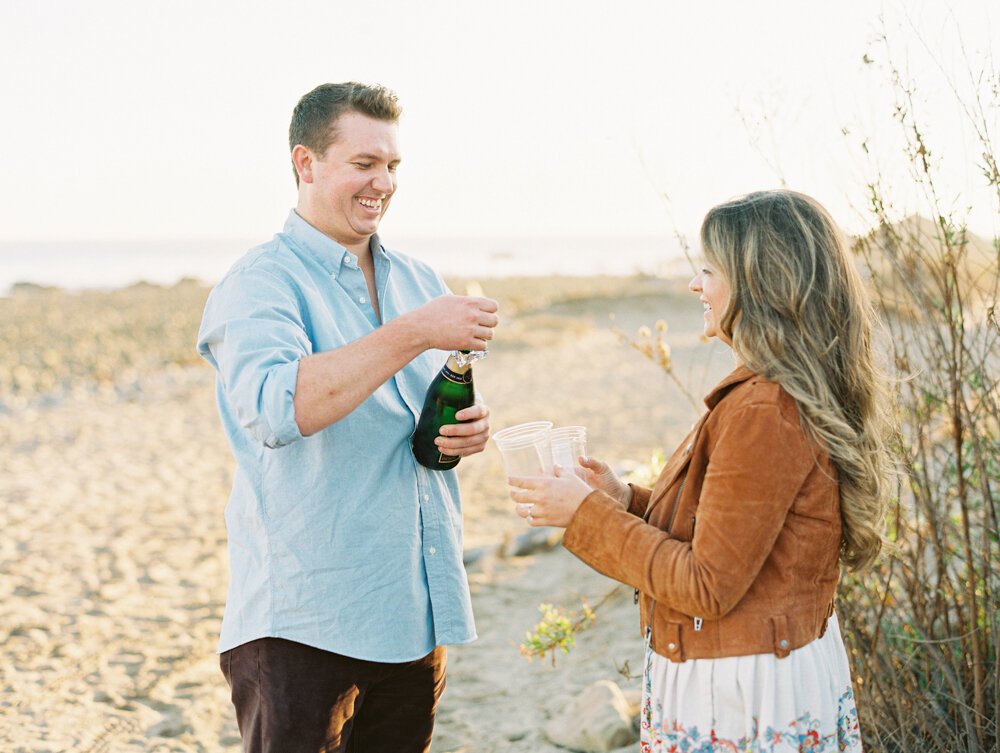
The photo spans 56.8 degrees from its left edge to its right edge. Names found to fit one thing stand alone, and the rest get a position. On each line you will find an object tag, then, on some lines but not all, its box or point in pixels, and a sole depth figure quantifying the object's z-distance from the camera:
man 2.18
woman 1.94
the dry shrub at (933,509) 2.78
